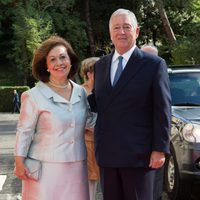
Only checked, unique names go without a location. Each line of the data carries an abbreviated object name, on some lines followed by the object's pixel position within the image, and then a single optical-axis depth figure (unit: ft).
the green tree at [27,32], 112.06
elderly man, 11.12
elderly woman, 11.92
